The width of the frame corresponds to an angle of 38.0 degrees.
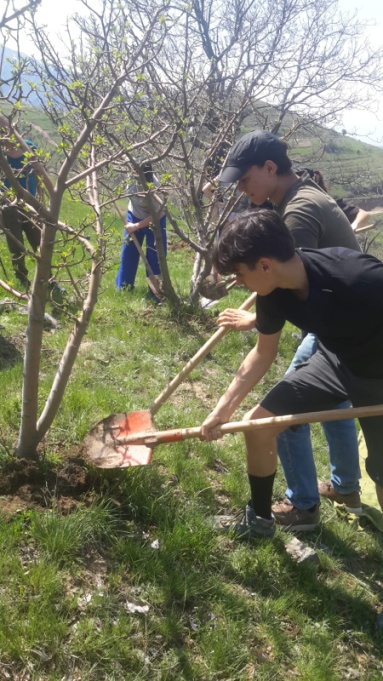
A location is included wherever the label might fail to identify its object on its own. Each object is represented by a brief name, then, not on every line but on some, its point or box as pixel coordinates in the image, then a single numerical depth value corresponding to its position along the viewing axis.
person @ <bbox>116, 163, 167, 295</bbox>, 6.43
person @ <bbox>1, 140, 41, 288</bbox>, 5.97
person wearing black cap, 2.93
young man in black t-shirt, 2.38
